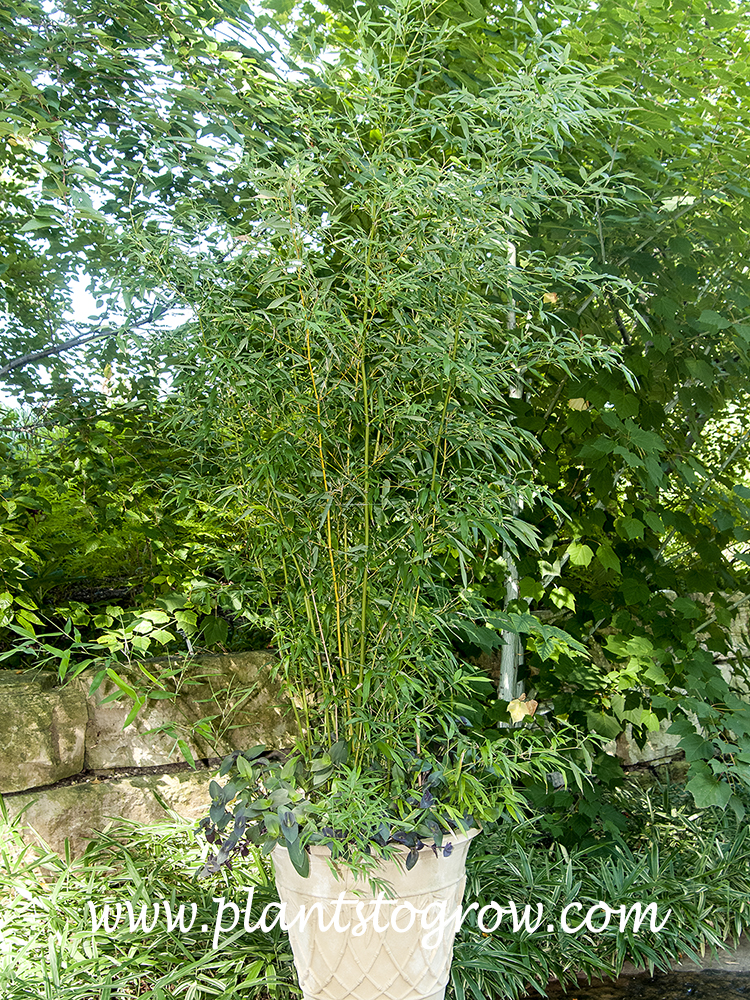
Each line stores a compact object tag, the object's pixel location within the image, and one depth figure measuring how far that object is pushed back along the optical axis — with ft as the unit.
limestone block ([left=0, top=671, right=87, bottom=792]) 7.86
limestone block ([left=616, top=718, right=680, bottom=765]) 10.46
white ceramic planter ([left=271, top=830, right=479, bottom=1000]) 5.58
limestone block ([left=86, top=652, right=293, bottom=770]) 8.32
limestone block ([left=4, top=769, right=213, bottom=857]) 7.84
